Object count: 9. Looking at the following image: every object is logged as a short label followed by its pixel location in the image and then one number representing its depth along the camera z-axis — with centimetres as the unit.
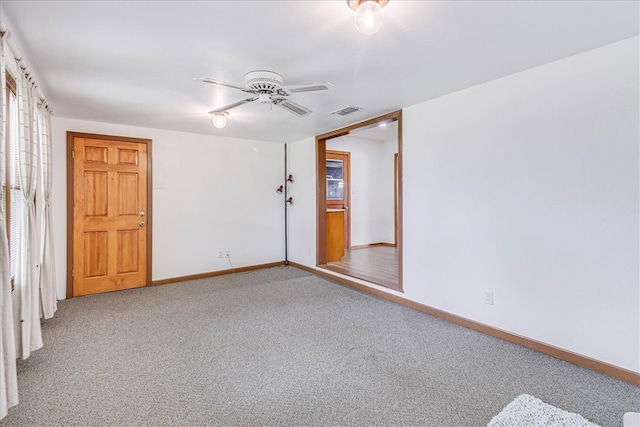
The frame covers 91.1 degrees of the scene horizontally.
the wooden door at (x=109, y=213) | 414
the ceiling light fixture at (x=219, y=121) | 352
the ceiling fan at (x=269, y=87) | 236
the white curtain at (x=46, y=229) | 317
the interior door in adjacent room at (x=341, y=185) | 699
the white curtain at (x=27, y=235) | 239
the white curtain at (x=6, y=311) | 179
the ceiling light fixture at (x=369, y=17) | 156
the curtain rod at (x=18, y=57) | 185
